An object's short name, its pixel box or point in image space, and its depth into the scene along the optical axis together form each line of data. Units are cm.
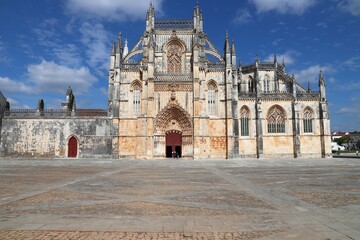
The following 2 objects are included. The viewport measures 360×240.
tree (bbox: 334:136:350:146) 9669
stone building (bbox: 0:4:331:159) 3441
